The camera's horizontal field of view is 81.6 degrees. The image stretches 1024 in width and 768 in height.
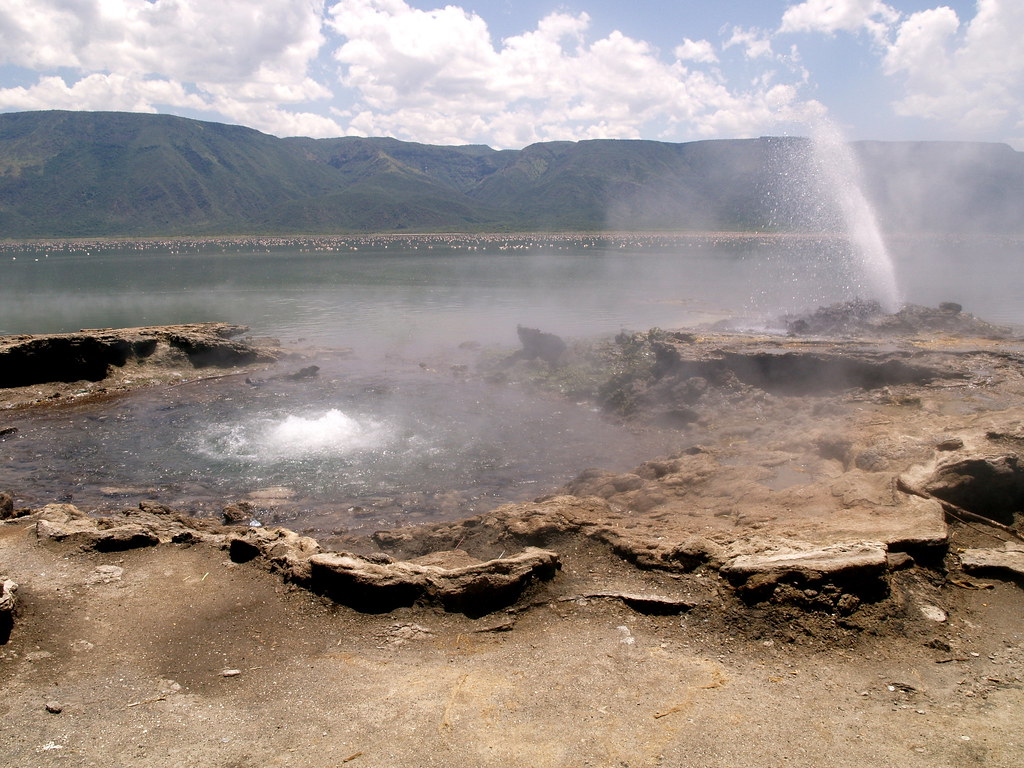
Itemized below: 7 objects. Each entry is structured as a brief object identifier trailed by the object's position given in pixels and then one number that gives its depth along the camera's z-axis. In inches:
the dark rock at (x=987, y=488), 307.7
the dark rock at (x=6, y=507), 388.2
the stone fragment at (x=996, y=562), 254.7
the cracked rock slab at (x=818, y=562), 238.8
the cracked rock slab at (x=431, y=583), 260.5
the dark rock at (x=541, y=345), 894.1
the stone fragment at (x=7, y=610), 235.3
